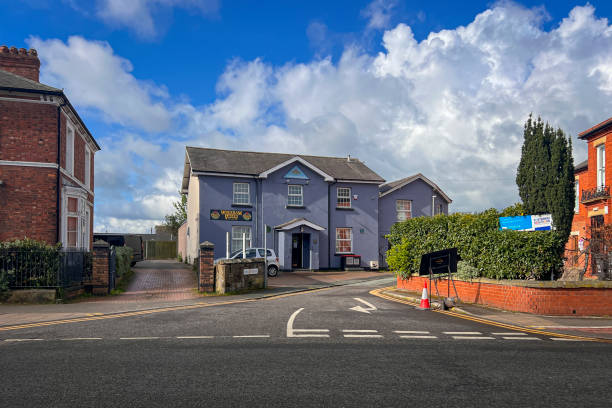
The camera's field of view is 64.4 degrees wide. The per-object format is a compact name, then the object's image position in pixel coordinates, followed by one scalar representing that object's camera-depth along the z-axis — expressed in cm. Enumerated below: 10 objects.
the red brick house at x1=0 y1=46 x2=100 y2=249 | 1856
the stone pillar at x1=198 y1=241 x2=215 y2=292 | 1788
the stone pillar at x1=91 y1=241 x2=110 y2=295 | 1672
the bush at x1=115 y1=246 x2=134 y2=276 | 2042
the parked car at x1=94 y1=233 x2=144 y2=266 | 3253
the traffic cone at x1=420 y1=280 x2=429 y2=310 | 1388
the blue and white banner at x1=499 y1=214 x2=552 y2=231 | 1345
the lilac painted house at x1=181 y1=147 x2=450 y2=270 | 3058
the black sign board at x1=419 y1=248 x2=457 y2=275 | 1428
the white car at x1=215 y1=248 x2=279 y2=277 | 2569
